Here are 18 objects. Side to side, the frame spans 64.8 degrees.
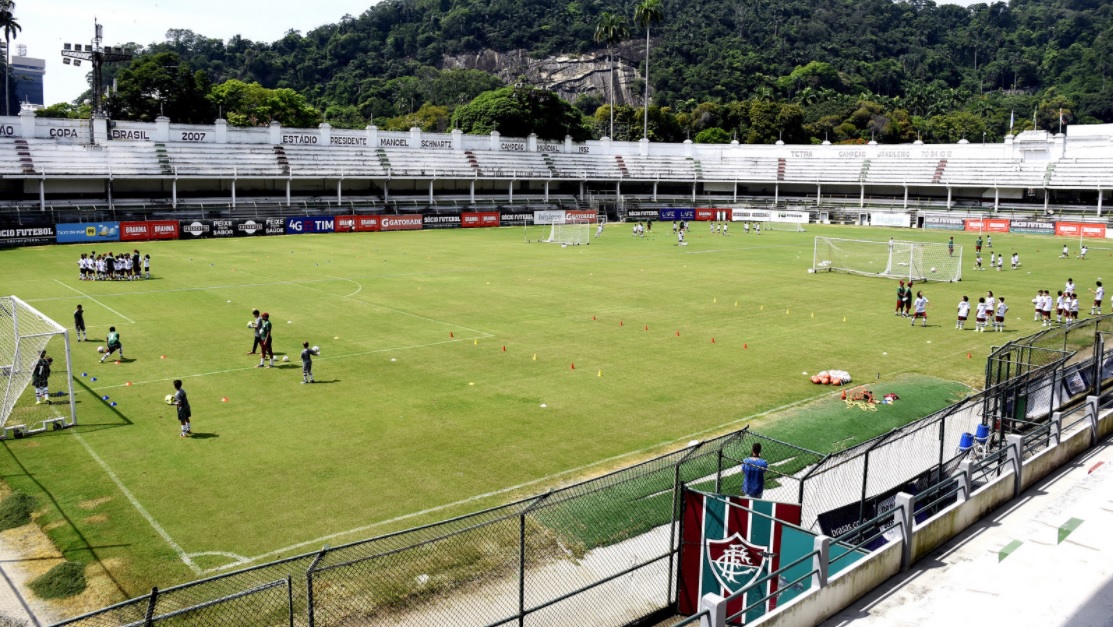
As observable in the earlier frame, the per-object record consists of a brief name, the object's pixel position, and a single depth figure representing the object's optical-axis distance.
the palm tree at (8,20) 93.31
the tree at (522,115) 111.50
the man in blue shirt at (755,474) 13.00
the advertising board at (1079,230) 70.88
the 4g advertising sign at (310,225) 68.94
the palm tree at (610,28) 124.50
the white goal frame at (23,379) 18.75
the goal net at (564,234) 64.56
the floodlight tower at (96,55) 73.12
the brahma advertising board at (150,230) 61.44
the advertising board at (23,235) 57.19
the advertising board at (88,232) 59.41
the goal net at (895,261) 45.59
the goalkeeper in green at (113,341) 25.27
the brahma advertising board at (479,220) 78.25
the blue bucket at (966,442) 15.76
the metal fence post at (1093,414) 16.81
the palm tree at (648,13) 115.94
